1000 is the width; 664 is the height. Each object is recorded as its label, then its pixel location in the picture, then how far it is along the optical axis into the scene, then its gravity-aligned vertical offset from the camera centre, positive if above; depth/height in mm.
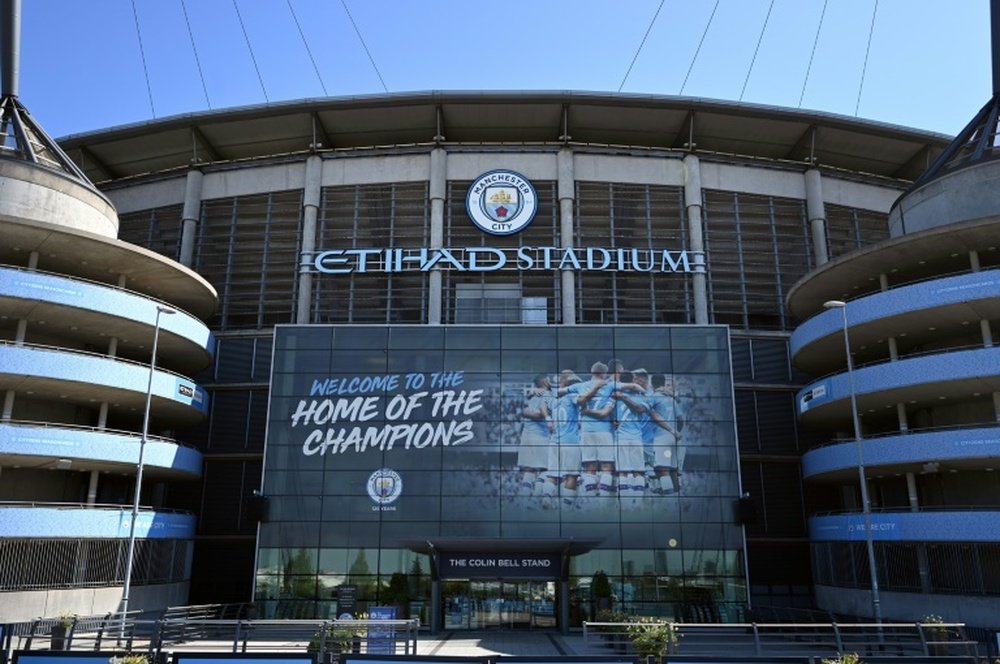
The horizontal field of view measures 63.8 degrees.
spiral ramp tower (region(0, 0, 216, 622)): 34938 +7511
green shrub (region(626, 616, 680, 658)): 21625 -2204
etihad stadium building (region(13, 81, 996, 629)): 37594 +11160
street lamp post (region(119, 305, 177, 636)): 30400 +2077
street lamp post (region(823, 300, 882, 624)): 30667 +2148
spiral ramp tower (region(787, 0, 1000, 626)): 34062 +7251
